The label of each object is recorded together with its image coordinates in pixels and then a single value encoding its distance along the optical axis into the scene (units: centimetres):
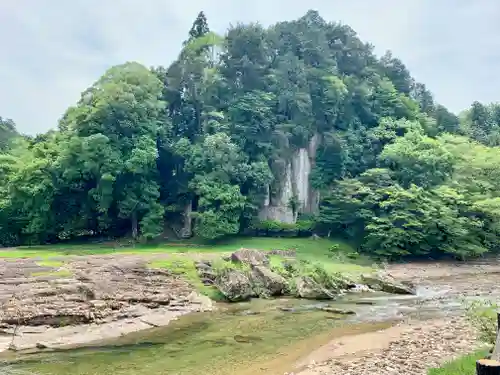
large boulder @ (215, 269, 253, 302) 2678
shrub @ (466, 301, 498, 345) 1211
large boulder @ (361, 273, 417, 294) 3016
